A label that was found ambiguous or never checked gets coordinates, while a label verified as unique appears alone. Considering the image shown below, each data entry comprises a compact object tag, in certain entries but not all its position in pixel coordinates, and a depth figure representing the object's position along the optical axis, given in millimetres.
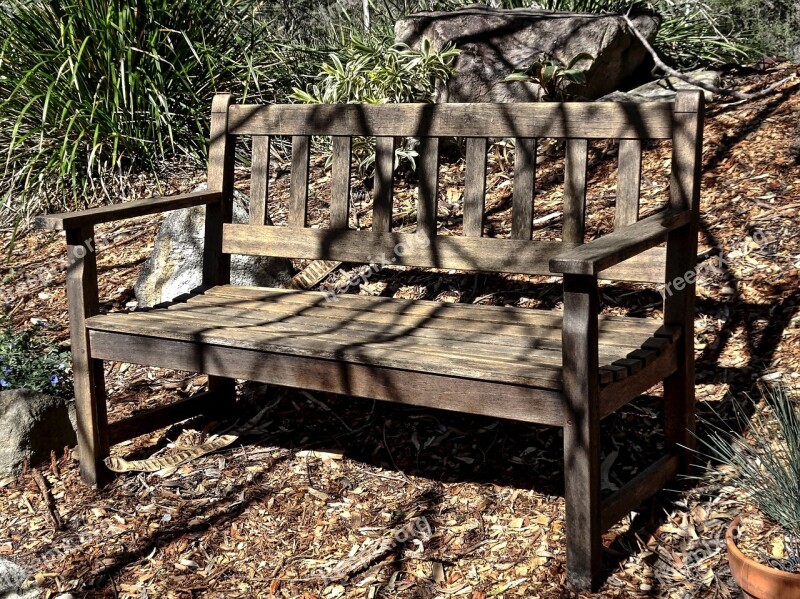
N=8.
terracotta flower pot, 2291
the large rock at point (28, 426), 3588
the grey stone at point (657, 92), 5320
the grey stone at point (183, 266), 4734
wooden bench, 2584
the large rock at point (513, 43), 5367
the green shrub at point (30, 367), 3854
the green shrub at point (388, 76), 5324
